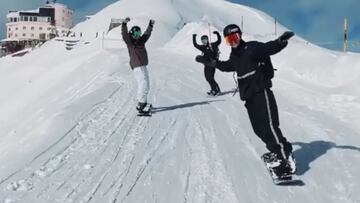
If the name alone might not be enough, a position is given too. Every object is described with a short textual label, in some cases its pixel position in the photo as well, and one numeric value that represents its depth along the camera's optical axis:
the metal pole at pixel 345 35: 17.72
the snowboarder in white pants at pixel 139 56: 11.63
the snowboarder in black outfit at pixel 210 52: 14.95
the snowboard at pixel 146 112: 11.26
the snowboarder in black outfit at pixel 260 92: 6.84
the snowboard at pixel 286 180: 6.72
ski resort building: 151.62
